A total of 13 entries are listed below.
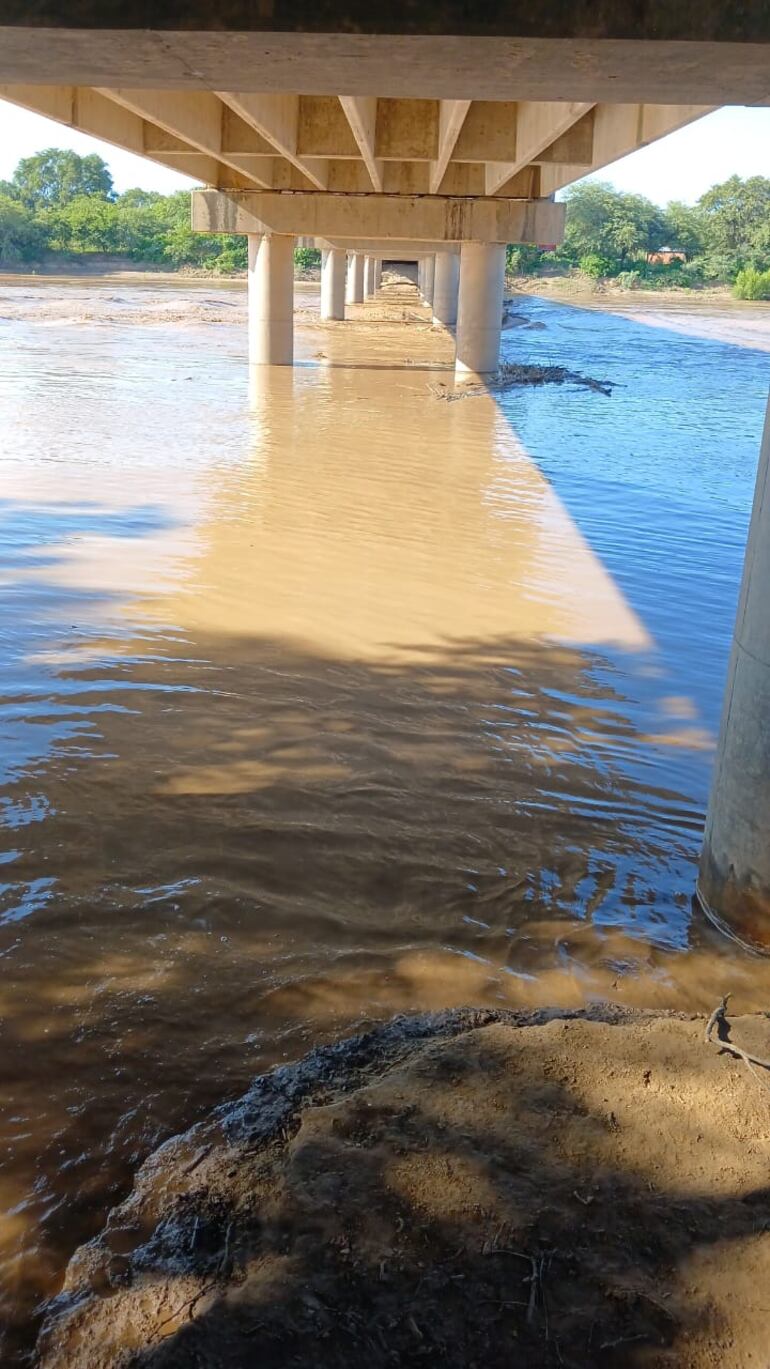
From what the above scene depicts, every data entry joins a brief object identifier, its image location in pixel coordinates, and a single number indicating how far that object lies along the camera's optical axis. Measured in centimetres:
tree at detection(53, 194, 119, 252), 8419
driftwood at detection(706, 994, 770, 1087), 341
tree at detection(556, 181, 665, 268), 9425
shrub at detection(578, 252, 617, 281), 8994
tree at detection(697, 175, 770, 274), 9175
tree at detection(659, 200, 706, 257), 9881
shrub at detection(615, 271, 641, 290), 8619
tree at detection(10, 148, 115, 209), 12850
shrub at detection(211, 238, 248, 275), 8119
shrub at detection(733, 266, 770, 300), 7200
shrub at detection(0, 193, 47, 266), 8062
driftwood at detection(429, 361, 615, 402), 2462
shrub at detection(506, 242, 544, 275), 9094
